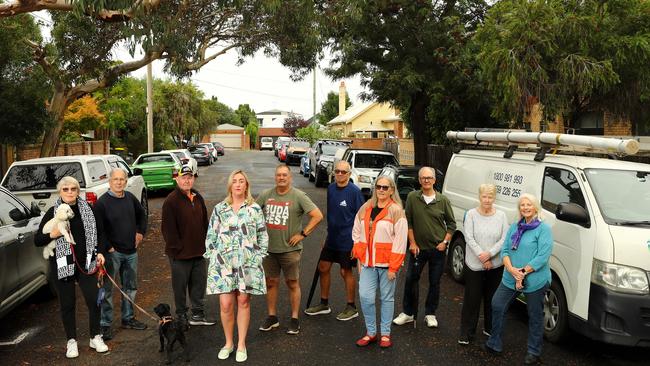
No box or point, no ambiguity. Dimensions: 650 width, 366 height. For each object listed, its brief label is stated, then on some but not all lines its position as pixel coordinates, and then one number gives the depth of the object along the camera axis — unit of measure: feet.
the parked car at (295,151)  120.26
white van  16.30
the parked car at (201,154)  120.20
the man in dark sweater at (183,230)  19.11
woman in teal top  16.58
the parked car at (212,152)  137.28
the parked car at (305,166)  90.67
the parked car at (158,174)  62.75
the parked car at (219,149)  184.75
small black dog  16.97
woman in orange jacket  17.74
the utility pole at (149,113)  86.89
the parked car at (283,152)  129.86
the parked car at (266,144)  254.47
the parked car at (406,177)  43.09
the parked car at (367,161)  54.08
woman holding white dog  17.33
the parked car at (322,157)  71.92
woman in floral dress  16.81
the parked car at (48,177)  32.78
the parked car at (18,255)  19.57
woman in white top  18.19
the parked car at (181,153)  80.90
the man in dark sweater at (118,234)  19.15
